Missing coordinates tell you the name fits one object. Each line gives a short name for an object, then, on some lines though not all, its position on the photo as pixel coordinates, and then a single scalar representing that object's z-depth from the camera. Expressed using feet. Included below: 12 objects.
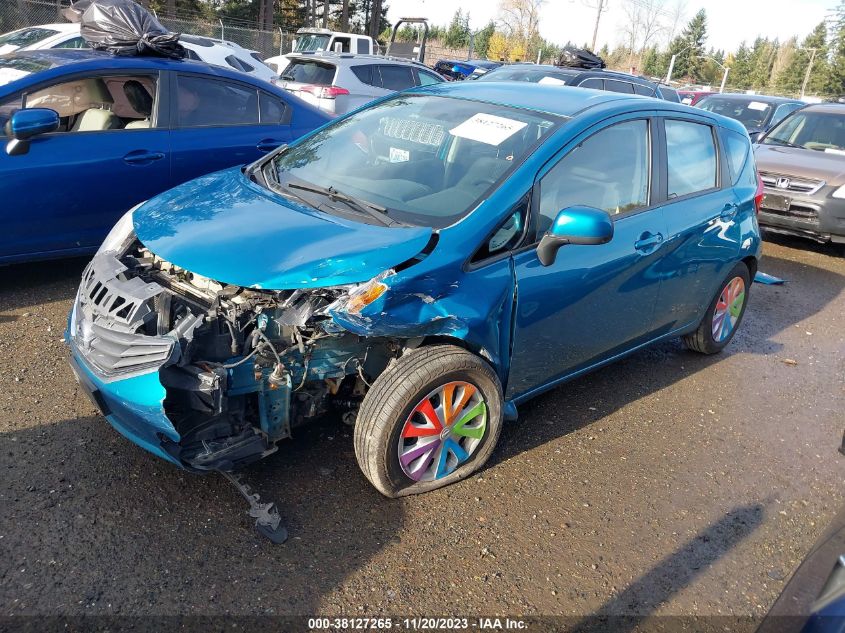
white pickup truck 65.26
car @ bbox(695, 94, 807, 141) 38.34
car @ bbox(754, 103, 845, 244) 25.54
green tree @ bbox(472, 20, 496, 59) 218.40
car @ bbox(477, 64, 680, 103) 32.62
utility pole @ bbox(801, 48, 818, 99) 200.49
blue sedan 14.40
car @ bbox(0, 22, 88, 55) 34.60
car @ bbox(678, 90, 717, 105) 59.08
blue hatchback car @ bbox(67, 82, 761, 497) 8.73
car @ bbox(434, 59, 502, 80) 76.13
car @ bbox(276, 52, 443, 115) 36.45
